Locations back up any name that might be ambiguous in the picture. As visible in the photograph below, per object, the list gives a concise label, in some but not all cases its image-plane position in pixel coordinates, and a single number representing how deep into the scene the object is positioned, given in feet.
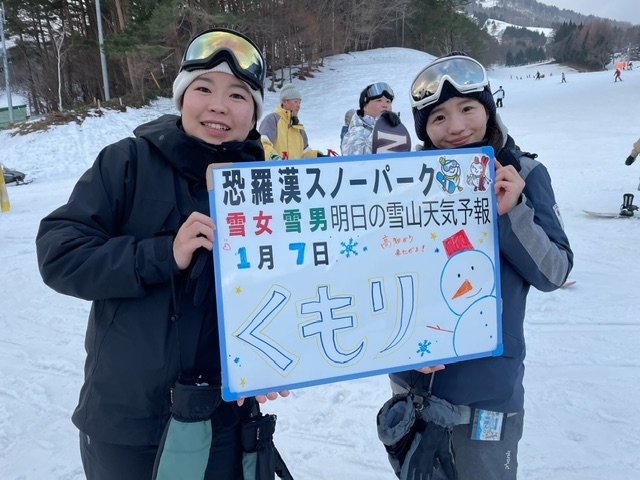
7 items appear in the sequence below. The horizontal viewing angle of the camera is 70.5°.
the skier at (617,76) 105.75
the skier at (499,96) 80.18
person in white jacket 14.40
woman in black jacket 4.64
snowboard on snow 24.93
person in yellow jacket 18.07
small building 95.00
